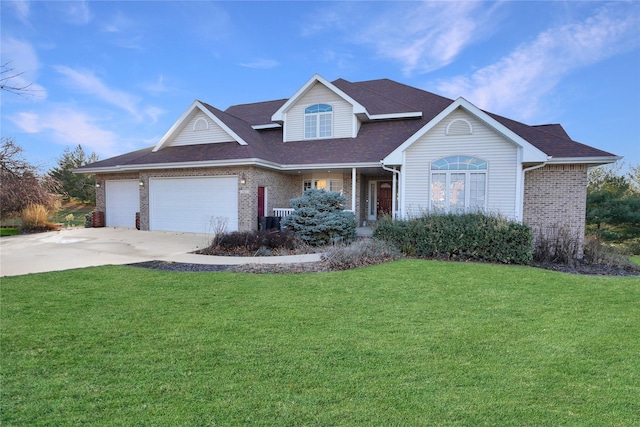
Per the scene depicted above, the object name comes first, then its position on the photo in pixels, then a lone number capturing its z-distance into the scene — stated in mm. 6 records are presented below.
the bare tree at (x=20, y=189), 15834
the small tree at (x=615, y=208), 16422
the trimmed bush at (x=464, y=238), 9008
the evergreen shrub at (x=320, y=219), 12008
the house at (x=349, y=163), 11953
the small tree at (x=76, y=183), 32094
